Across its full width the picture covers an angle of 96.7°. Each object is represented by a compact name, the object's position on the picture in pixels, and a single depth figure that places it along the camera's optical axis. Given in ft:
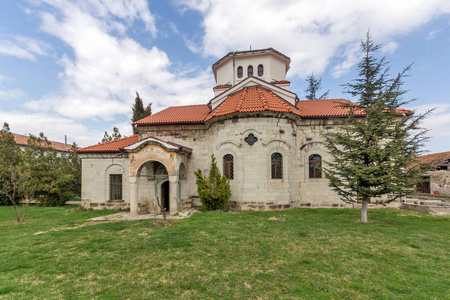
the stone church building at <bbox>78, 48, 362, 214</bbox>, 36.83
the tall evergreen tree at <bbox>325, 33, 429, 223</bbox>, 25.35
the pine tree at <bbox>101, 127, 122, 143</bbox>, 77.10
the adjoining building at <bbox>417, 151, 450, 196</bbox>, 58.18
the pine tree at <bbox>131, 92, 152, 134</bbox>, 83.35
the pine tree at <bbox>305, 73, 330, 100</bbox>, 94.96
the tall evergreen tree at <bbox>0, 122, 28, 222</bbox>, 32.51
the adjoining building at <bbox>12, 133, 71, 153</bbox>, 97.55
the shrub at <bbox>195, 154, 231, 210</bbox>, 35.81
